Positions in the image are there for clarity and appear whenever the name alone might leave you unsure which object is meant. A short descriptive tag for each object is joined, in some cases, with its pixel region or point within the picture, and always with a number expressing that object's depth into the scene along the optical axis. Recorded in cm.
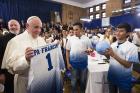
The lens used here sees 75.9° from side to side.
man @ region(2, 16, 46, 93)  110
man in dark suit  126
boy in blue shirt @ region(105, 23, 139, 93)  129
